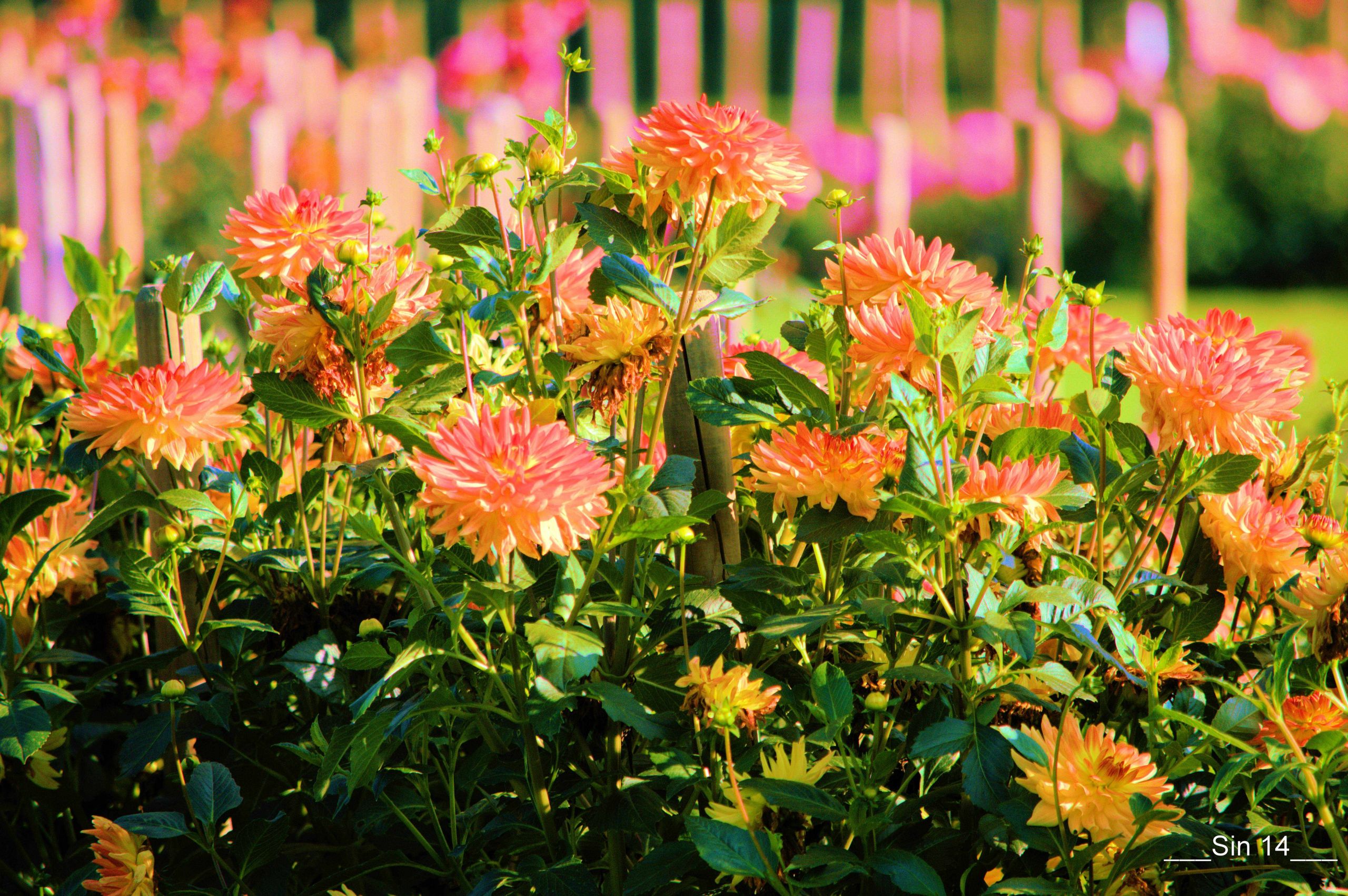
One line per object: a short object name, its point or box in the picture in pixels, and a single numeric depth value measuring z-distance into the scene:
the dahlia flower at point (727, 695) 5.45
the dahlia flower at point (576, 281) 5.68
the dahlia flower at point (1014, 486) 5.49
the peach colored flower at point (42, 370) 6.01
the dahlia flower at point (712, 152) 5.49
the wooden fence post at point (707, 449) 5.69
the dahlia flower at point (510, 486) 5.38
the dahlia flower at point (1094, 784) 5.47
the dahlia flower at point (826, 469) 5.51
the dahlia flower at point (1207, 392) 5.50
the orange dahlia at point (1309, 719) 5.55
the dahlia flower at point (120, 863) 5.64
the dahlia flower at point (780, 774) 5.49
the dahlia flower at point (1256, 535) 5.62
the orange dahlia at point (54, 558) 5.83
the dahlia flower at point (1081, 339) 5.80
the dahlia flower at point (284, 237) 5.62
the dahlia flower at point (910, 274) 5.59
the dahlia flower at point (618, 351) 5.52
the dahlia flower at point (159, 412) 5.61
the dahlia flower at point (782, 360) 5.75
